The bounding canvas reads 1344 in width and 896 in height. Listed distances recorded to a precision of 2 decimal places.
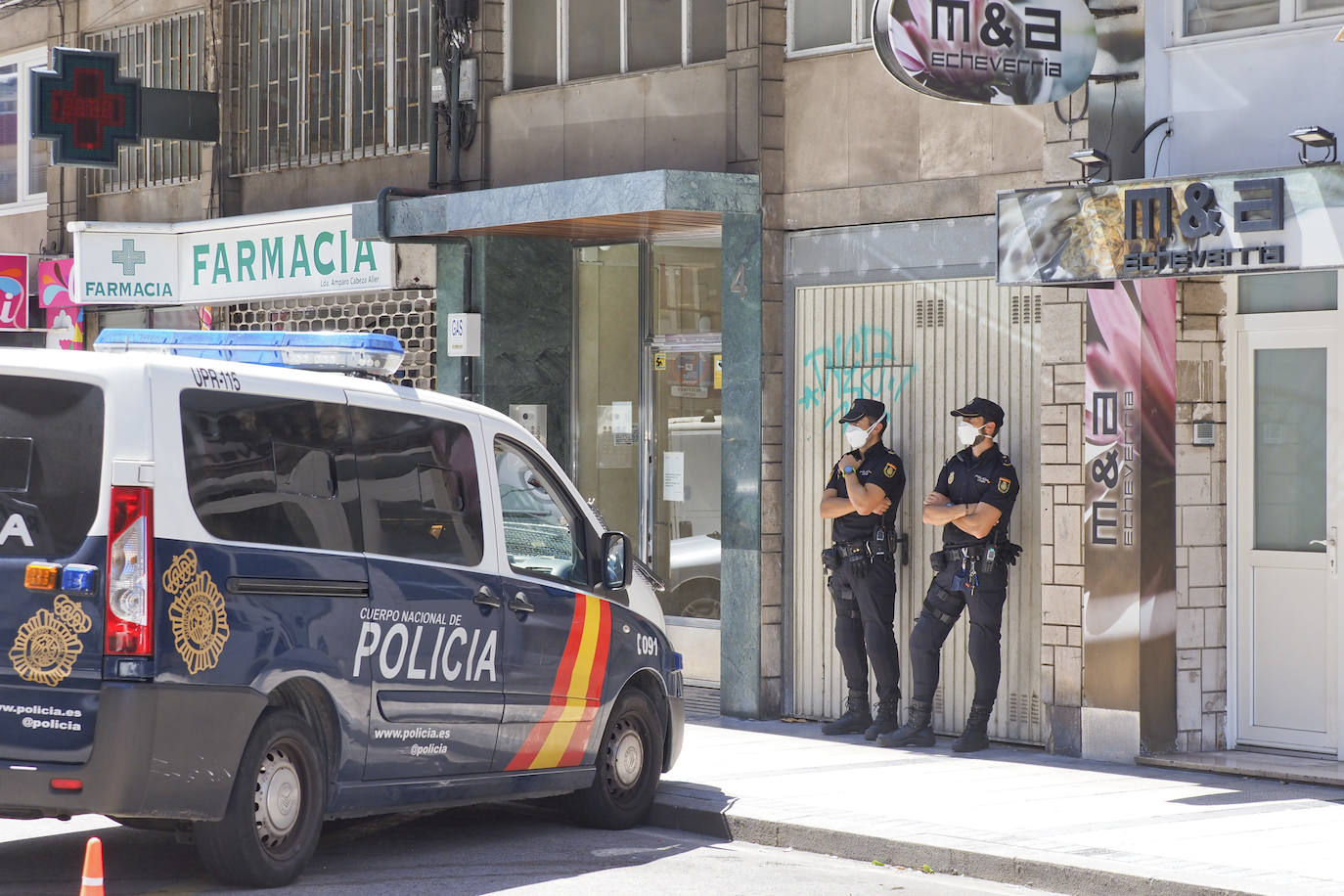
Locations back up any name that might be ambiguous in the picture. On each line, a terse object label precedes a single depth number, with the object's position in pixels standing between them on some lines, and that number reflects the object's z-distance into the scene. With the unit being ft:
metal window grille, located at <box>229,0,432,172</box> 51.39
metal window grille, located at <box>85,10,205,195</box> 58.23
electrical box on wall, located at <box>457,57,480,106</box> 48.47
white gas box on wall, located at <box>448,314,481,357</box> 47.67
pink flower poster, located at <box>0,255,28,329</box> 63.41
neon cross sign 52.54
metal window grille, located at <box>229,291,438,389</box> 50.70
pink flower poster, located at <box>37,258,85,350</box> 62.49
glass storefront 45.19
